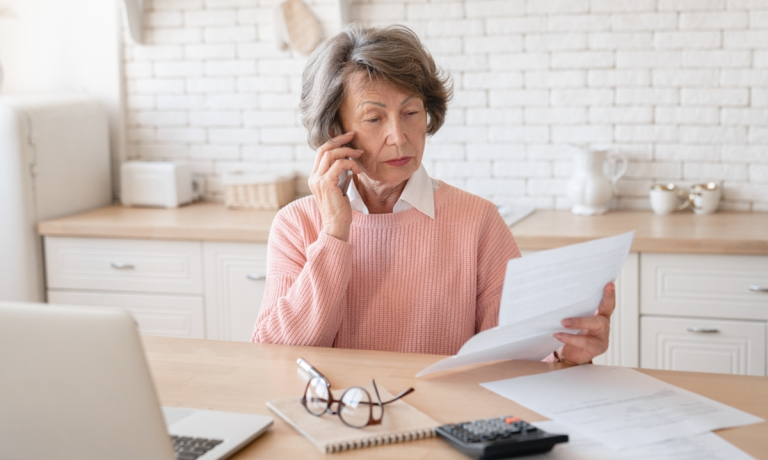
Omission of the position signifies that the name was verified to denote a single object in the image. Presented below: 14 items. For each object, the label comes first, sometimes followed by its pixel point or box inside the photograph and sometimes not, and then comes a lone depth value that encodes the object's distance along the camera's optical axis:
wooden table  1.12
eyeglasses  1.17
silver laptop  0.91
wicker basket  3.26
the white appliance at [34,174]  3.03
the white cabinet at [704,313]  2.52
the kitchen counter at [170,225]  2.92
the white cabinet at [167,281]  2.96
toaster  3.39
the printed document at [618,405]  1.14
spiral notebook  1.11
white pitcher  2.97
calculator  1.06
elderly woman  1.76
